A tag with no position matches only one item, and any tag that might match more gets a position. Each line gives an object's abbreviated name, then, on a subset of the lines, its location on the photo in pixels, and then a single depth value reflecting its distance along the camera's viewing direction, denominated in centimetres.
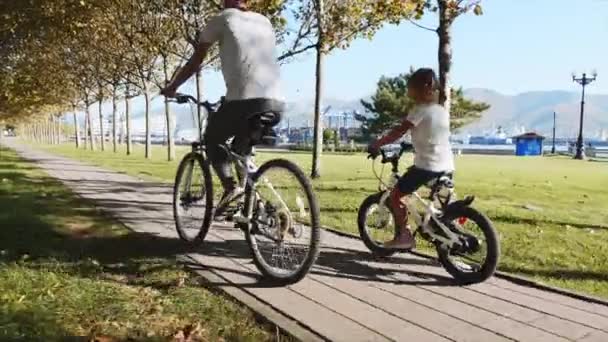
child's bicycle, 466
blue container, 5584
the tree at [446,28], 1030
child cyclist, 493
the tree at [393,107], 6278
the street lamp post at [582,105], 4288
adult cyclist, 482
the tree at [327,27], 1510
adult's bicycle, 448
